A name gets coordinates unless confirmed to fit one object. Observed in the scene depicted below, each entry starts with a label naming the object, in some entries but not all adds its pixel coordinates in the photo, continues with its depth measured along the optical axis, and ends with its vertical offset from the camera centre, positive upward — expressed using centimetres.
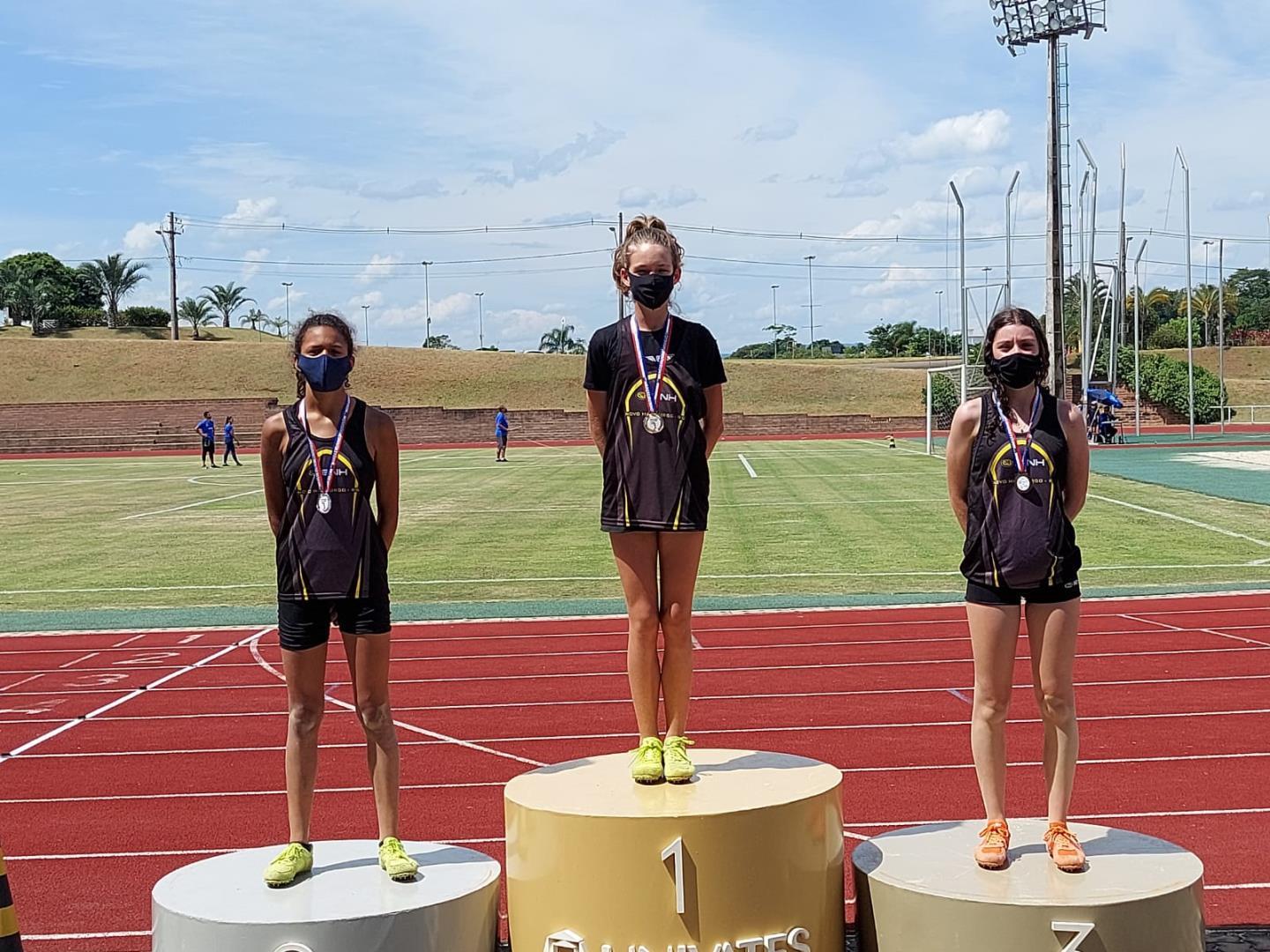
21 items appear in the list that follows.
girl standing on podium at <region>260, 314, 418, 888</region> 455 -49
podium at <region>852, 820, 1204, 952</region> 391 -143
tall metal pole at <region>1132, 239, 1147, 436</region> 5084 +224
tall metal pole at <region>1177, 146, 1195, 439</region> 4447 +197
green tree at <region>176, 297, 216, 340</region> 11594 +777
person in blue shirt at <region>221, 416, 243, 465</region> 4172 -98
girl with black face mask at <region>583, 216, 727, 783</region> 483 -17
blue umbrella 4766 -21
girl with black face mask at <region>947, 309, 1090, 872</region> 445 -47
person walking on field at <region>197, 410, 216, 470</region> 4056 -69
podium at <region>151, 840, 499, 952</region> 394 -145
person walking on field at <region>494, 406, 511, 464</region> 4114 -88
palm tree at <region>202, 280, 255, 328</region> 11944 +907
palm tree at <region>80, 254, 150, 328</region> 11388 +1044
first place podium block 406 -137
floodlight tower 3397 +553
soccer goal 6009 -21
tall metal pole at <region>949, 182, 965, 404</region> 3525 +364
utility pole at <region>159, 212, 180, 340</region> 10562 +1221
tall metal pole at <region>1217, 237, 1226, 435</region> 5593 +20
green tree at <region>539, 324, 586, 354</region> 12644 +526
